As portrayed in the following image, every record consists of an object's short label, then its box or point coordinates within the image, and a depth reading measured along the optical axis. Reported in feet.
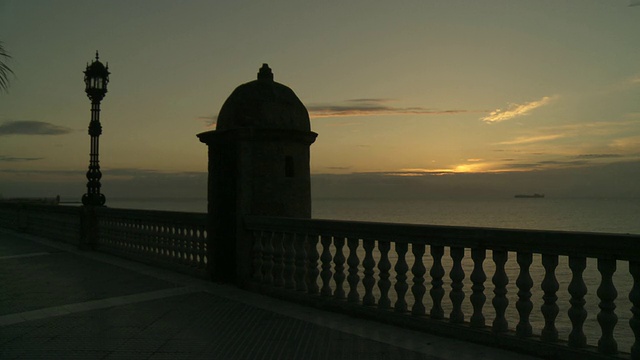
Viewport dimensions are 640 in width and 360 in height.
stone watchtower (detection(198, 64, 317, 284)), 29.25
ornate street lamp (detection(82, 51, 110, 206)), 53.86
